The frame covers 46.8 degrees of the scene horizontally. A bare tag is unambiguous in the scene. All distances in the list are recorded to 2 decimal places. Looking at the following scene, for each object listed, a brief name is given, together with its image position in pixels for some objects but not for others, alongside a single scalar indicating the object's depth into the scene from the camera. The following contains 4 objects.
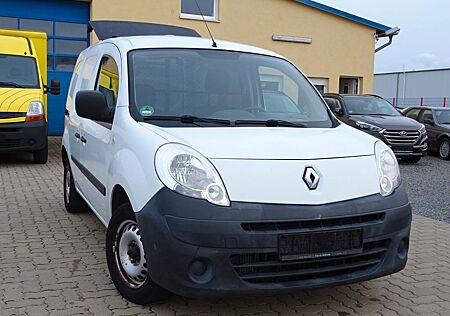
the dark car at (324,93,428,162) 12.02
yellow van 9.83
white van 3.01
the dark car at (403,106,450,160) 14.20
